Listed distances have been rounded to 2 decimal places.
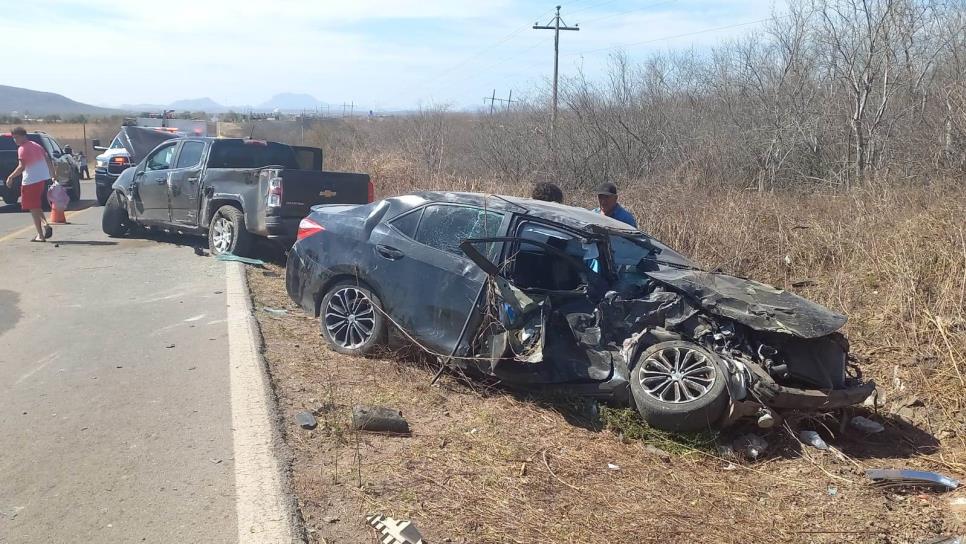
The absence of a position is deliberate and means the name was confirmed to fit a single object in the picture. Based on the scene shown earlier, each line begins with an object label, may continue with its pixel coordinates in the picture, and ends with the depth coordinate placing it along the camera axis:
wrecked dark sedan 5.15
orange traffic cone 14.81
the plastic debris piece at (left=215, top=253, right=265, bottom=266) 10.88
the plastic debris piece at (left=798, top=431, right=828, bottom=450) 5.20
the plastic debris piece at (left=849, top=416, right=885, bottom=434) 5.64
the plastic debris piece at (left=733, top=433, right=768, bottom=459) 5.07
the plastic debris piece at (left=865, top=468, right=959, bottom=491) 4.70
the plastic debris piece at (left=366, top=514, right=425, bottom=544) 3.58
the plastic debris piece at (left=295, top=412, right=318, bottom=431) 4.95
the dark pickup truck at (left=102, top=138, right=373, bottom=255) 10.25
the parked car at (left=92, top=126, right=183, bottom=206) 17.92
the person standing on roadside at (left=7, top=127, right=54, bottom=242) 12.16
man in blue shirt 8.29
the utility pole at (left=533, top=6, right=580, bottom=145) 33.09
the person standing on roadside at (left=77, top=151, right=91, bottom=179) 26.56
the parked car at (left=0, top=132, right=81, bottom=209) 17.58
